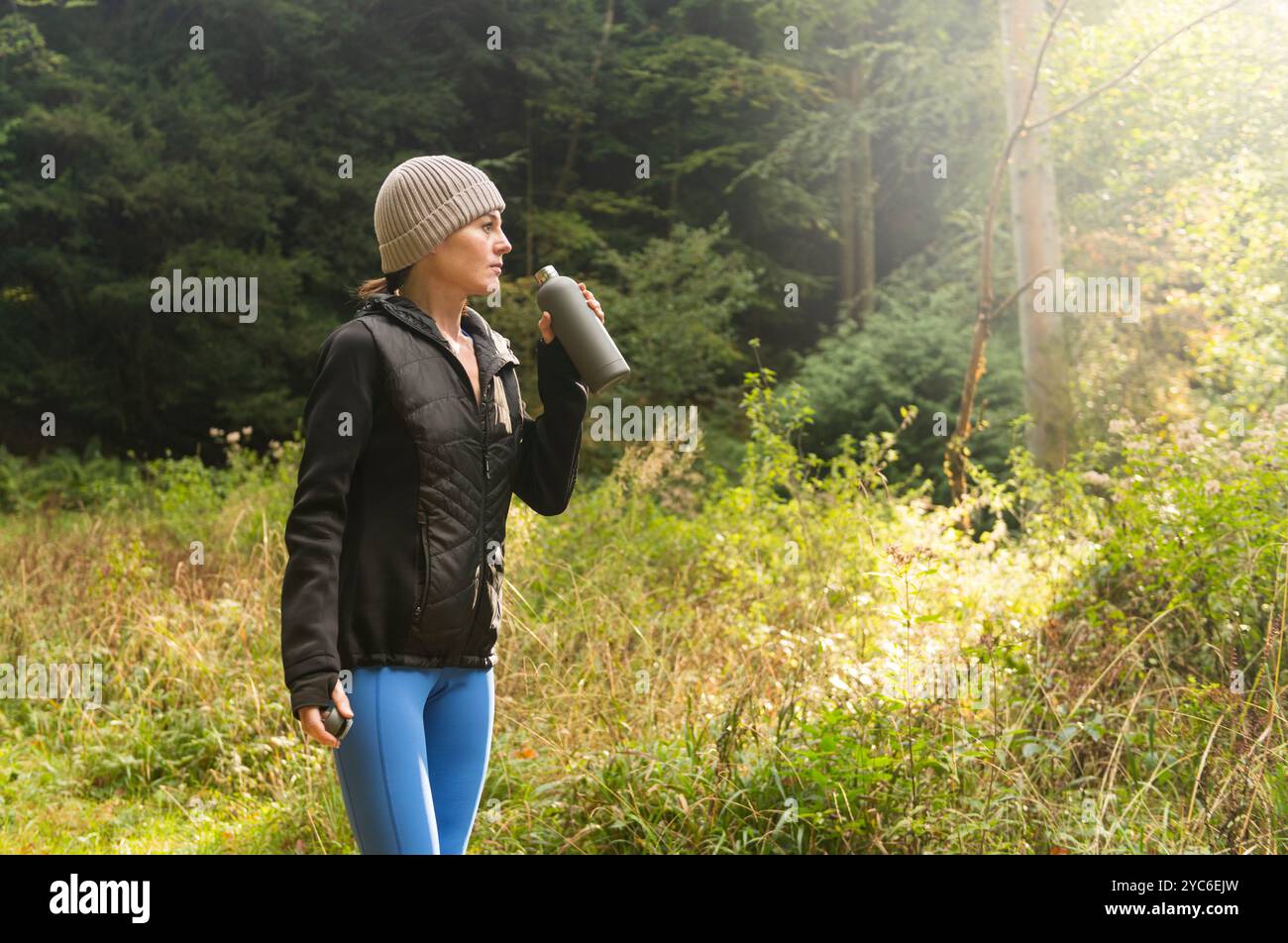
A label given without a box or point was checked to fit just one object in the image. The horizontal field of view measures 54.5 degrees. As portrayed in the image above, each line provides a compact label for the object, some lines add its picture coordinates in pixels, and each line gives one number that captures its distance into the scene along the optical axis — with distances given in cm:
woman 211
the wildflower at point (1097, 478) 521
